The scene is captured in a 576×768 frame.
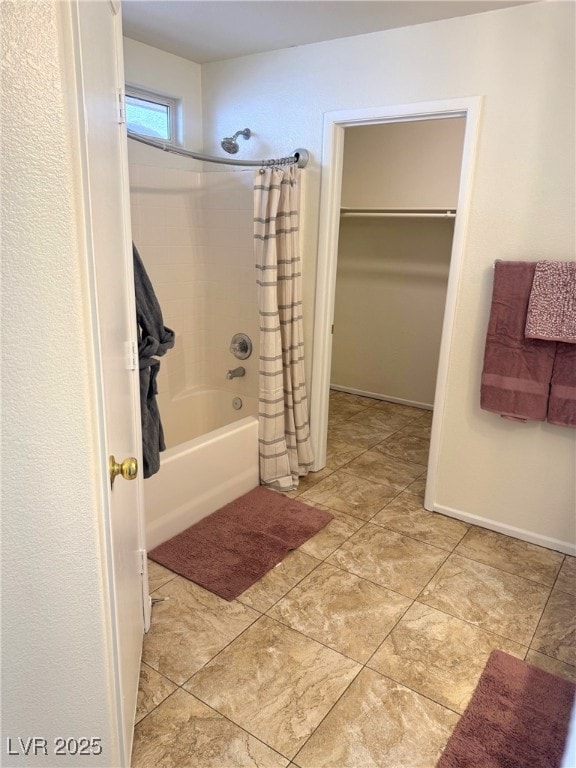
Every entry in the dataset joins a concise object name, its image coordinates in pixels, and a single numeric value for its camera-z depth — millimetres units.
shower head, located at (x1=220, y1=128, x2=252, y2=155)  3061
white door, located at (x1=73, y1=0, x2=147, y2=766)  969
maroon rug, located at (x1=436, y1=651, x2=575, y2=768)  1509
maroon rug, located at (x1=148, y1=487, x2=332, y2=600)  2248
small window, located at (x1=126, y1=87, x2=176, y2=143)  3006
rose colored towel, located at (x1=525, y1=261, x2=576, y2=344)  2209
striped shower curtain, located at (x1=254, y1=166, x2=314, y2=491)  2781
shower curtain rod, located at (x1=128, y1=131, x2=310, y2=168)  2729
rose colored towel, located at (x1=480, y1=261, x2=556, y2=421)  2332
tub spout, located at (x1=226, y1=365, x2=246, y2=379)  3393
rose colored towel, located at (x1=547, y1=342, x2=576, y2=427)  2295
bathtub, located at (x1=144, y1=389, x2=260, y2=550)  2383
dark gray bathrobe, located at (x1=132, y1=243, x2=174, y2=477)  1742
